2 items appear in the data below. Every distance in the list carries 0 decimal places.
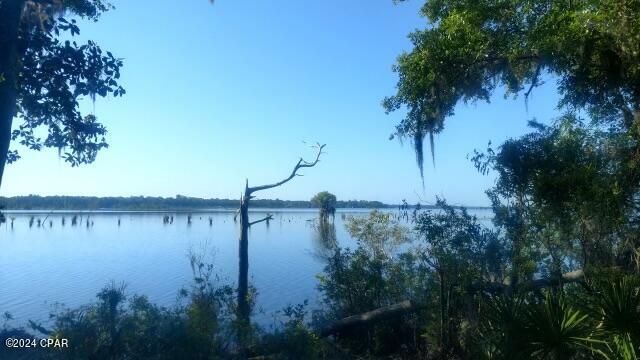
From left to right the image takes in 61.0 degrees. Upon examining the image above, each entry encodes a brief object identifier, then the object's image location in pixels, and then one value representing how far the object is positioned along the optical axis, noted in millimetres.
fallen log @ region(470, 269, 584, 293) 7930
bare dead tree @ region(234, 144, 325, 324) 13898
